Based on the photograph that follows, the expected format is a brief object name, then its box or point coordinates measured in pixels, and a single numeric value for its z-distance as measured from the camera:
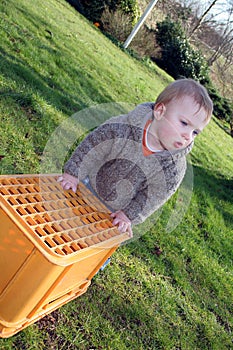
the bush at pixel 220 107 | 18.09
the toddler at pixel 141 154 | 2.05
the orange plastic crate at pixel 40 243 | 1.54
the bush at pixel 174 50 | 16.83
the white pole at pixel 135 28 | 12.69
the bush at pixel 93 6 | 12.80
